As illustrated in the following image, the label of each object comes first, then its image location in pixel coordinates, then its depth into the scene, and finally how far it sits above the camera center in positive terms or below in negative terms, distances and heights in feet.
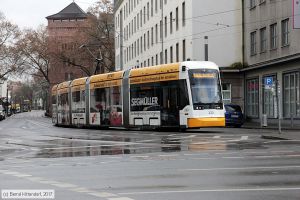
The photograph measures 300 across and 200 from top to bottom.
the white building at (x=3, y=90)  579.31 +13.40
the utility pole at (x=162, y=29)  202.90 +25.99
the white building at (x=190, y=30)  163.53 +22.20
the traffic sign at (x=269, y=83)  104.37 +3.31
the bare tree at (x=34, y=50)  317.01 +29.18
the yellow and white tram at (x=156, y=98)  94.53 +0.84
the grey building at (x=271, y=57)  126.52 +10.60
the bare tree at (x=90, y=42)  292.40 +31.53
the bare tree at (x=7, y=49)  312.91 +29.34
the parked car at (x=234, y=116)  132.16 -3.37
